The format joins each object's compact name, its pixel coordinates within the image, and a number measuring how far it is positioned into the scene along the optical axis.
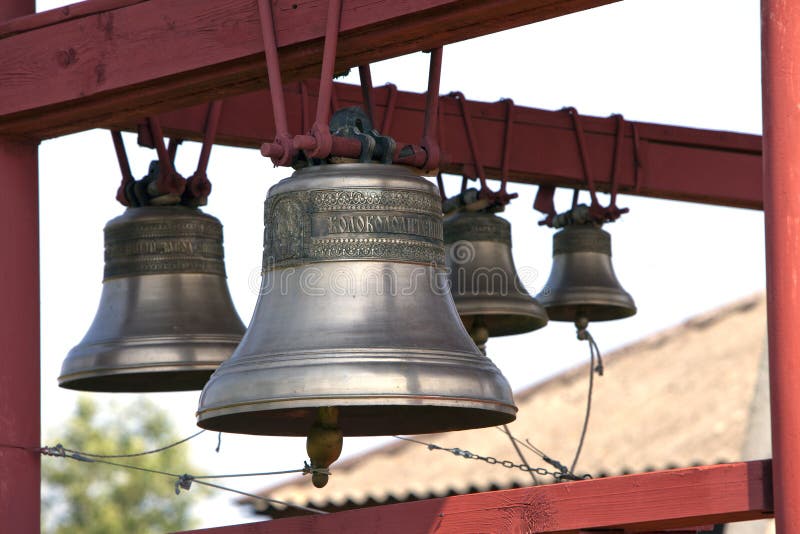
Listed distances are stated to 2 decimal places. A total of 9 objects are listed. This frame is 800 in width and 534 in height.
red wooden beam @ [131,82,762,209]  9.74
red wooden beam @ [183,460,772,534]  6.02
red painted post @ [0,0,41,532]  8.00
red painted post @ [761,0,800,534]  5.73
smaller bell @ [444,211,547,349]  9.96
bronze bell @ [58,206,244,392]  8.66
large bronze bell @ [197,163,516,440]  6.39
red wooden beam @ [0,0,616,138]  6.85
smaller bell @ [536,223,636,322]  11.16
